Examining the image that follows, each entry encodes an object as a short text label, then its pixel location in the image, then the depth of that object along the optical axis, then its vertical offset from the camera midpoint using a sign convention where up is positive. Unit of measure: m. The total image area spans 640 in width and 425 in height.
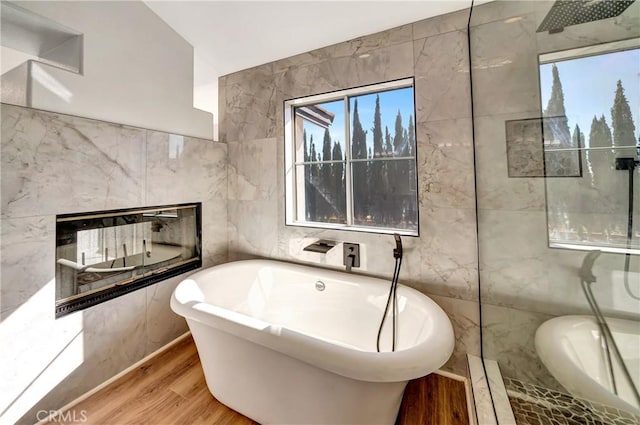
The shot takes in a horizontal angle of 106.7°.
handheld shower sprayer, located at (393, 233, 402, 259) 1.62 -0.23
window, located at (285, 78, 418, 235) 1.85 +0.49
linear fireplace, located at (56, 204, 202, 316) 1.42 -0.22
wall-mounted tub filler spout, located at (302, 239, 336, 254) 1.83 -0.23
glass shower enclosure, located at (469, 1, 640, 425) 0.83 +0.05
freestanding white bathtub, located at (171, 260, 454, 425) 0.96 -0.65
